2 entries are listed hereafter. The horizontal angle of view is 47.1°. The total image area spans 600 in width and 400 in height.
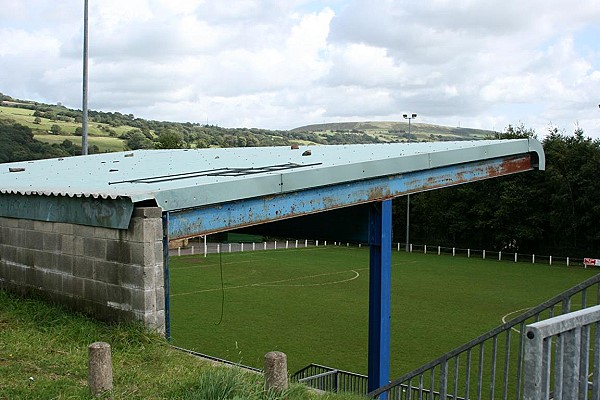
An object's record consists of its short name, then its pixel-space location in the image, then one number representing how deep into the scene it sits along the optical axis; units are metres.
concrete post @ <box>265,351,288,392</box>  6.03
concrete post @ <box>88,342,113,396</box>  5.80
